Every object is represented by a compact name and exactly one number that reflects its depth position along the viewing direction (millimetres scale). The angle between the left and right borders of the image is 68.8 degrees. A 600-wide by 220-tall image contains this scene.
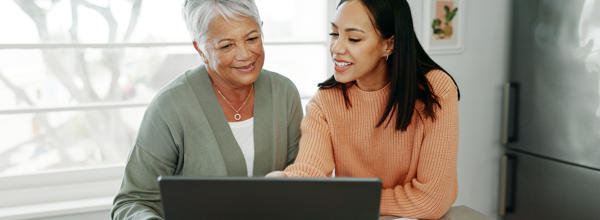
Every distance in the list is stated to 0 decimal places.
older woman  1224
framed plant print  2326
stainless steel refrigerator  1977
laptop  701
